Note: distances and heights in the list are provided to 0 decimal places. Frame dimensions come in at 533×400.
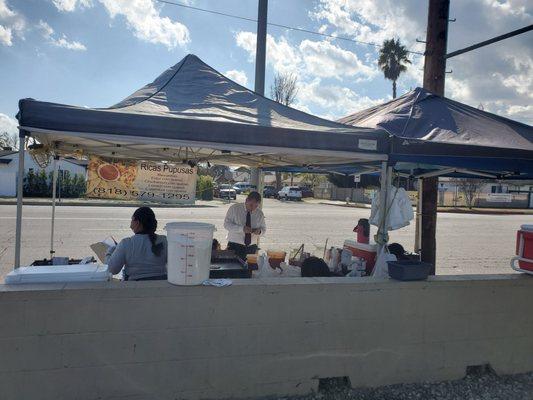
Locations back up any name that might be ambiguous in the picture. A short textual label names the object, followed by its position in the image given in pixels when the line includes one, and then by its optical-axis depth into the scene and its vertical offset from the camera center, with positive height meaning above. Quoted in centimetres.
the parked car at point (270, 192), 4772 +62
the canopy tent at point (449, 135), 406 +75
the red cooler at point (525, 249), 433 -42
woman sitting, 381 -57
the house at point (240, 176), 7406 +370
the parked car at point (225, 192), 3619 +29
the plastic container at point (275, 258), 504 -73
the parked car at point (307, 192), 4732 +79
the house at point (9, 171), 2961 +114
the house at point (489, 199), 3906 +82
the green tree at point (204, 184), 3065 +78
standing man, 631 -41
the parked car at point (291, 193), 4312 +53
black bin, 377 -60
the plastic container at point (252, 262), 476 -75
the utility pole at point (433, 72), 584 +189
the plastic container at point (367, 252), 507 -63
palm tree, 4575 +1588
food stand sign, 495 +13
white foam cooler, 307 -65
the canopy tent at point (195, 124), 328 +59
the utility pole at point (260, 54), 753 +262
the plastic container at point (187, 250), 322 -44
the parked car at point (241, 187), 5097 +112
